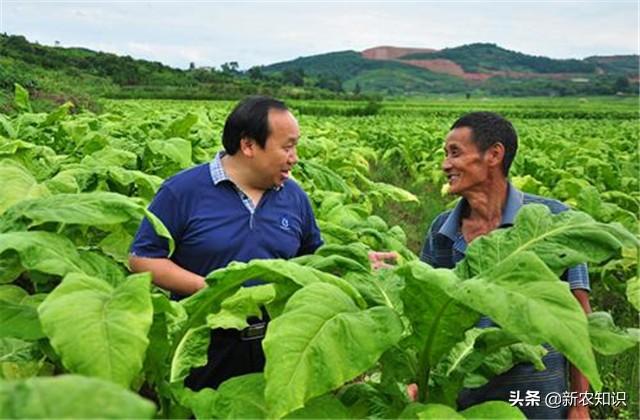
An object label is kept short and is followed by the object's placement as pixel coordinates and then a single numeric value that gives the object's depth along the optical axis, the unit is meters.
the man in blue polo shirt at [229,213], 3.11
